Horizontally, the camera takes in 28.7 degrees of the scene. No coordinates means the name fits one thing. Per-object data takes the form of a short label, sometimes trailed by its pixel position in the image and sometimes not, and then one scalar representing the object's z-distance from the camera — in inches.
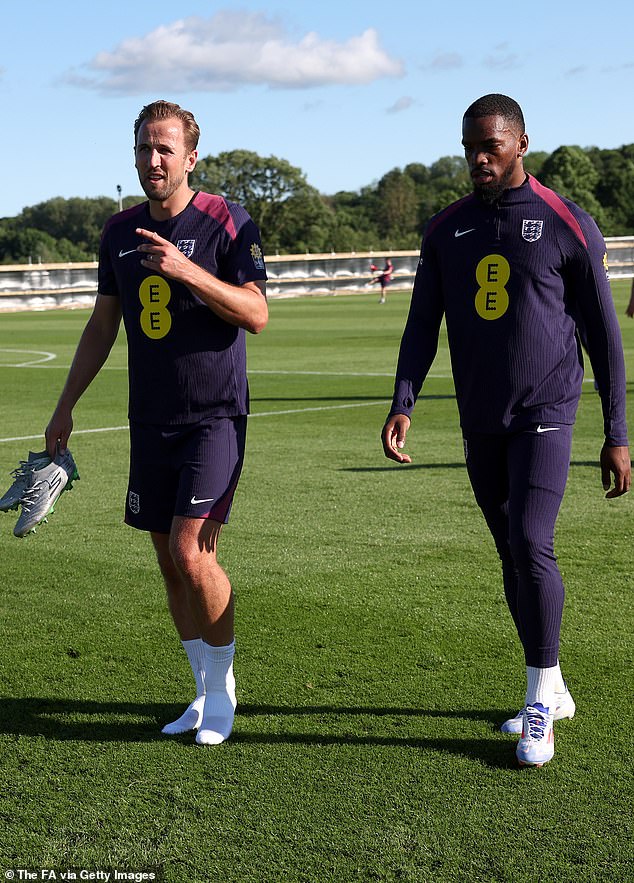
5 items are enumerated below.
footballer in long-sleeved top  171.0
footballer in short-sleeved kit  176.4
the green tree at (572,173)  4252.0
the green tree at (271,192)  4539.9
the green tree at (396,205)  5723.4
